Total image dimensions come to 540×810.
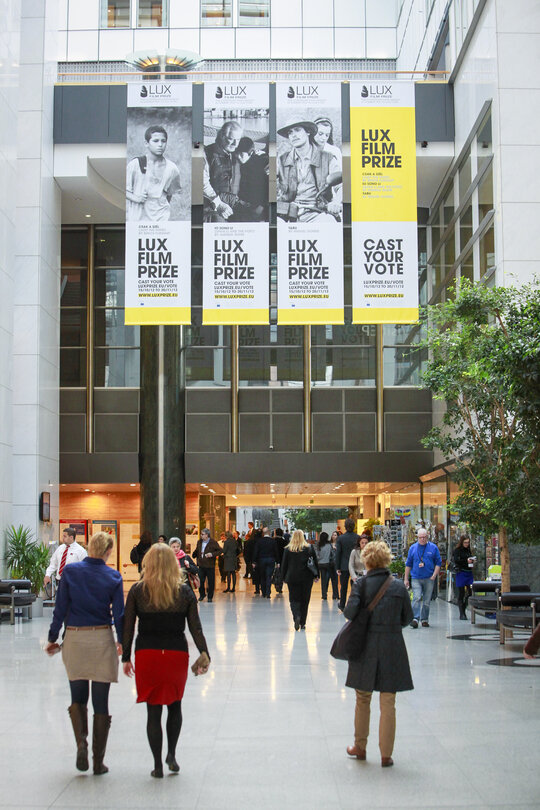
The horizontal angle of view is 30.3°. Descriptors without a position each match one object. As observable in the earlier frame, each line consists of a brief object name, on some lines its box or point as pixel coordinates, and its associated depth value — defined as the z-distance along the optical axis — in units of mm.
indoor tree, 13406
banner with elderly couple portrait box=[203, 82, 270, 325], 21469
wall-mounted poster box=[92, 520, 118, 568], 32225
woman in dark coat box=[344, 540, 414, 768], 6551
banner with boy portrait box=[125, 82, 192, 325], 21750
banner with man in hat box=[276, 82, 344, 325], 21156
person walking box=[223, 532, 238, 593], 25266
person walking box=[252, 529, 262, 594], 24391
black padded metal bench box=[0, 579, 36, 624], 17281
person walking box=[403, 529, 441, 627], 15484
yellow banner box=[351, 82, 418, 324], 21281
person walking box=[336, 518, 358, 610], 17978
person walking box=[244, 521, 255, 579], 29203
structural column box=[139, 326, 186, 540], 28359
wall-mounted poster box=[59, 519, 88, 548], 31500
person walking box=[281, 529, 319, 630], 15391
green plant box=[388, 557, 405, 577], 23428
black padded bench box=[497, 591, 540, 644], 12923
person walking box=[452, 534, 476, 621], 17797
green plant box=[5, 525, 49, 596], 19875
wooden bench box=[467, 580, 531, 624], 15192
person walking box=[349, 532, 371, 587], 16766
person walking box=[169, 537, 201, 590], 15719
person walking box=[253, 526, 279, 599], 23750
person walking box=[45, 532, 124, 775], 6508
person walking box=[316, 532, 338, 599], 21828
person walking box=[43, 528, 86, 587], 14422
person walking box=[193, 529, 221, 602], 22088
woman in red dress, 6258
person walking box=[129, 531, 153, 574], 17802
